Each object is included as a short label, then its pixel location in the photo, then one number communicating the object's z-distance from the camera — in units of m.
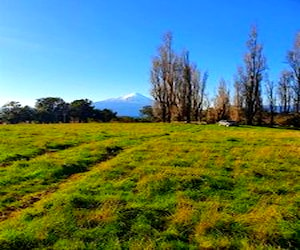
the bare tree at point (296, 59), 41.91
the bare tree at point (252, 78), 41.31
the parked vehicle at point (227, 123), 32.47
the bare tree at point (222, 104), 53.34
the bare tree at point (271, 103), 51.67
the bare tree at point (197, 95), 52.28
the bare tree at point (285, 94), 56.97
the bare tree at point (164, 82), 45.43
